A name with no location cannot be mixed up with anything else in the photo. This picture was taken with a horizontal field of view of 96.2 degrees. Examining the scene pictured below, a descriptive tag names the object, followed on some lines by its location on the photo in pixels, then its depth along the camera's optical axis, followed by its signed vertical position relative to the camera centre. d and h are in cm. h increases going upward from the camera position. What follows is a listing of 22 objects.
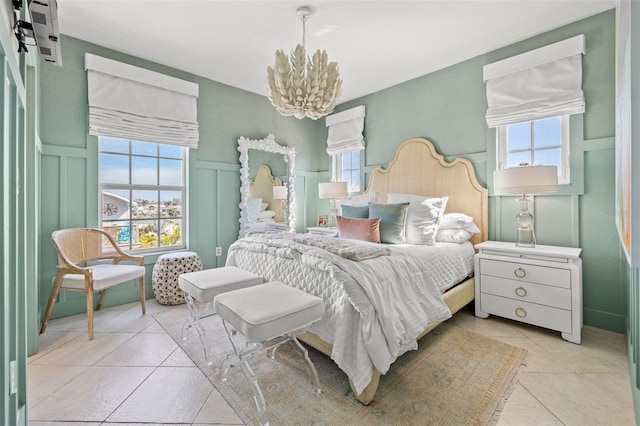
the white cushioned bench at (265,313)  140 -52
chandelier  216 +99
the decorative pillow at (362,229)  279 -17
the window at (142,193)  306 +22
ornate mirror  396 +54
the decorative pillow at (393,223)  280 -10
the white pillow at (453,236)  290 -24
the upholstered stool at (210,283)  192 -49
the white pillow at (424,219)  283 -7
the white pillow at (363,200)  355 +16
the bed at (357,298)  154 -55
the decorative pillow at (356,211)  310 +2
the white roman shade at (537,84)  253 +123
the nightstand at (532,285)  219 -60
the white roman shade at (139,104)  287 +119
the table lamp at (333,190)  406 +32
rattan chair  236 -49
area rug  146 -103
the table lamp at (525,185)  234 +23
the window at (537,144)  267 +68
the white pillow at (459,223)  298 -11
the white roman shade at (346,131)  427 +127
